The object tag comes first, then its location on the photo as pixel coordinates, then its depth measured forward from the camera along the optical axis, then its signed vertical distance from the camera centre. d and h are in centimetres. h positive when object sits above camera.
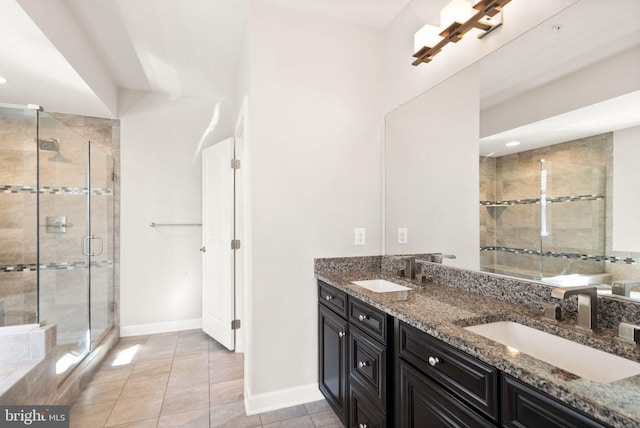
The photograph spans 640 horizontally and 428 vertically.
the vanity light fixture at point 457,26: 142 +96
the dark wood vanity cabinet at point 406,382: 81 -61
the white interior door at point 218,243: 297 -30
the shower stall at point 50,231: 232 -15
